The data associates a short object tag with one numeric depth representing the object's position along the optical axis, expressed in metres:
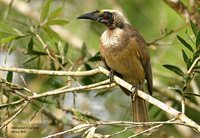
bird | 9.95
